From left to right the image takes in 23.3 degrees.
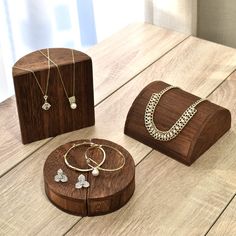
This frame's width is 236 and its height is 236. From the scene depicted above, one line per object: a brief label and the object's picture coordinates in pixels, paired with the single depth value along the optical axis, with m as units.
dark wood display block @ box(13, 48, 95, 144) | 0.98
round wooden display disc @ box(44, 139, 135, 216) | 0.88
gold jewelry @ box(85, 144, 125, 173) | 0.92
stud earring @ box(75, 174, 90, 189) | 0.89
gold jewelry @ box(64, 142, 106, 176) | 0.90
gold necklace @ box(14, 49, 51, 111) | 0.98
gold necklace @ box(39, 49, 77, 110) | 1.01
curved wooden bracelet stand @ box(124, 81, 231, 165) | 0.98
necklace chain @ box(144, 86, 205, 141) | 0.98
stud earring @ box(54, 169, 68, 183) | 0.90
